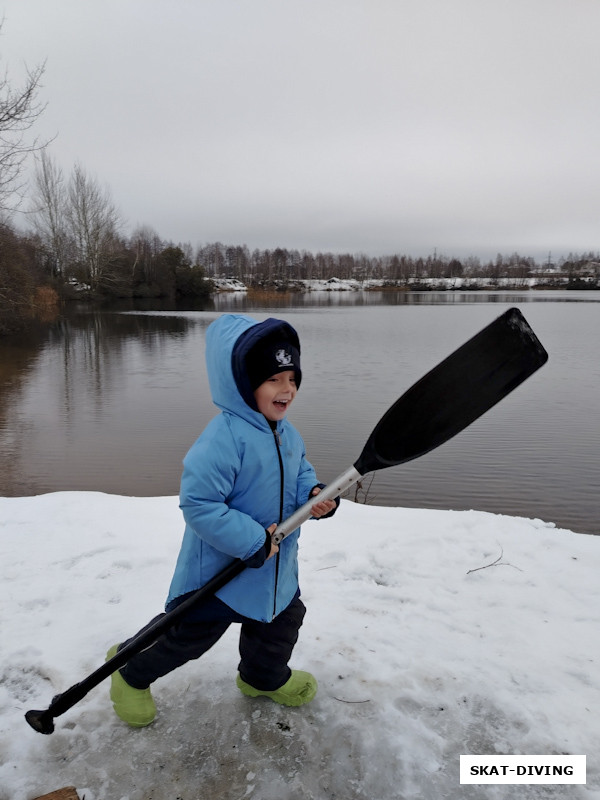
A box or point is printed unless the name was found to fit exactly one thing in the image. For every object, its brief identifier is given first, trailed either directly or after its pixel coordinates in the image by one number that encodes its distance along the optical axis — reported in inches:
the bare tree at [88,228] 1861.5
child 73.0
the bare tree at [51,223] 1740.9
